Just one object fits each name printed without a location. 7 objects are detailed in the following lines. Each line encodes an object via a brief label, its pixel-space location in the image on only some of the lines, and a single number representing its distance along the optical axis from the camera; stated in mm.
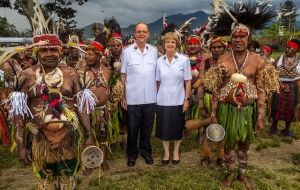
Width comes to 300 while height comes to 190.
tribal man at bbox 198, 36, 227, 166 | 3916
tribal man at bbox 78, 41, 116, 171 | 3606
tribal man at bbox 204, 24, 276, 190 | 3113
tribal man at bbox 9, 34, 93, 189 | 2378
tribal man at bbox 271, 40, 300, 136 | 4868
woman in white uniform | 3807
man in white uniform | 3789
